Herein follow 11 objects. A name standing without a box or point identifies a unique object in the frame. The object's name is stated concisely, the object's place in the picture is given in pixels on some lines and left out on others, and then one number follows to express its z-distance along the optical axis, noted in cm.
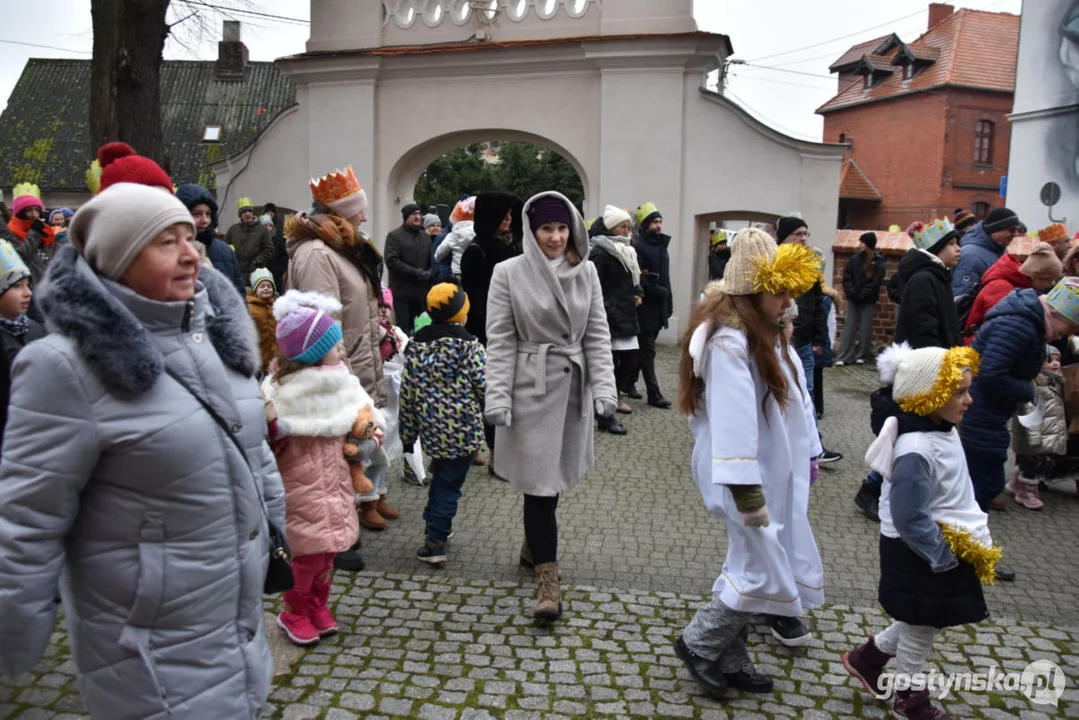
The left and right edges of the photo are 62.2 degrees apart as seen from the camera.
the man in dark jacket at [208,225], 569
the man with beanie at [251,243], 1219
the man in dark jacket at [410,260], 987
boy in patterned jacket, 475
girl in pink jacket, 381
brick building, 4200
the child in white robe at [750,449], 332
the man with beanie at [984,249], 773
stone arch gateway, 1300
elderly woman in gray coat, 200
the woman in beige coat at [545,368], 421
